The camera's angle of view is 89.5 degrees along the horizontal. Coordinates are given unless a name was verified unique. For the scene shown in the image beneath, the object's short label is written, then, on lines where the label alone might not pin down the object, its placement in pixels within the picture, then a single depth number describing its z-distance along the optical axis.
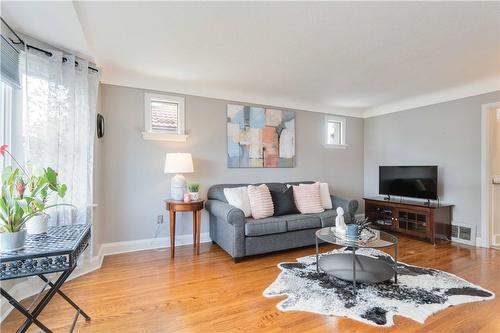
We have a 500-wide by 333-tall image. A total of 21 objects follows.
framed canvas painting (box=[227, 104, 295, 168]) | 4.00
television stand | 3.70
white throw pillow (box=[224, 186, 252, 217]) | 3.33
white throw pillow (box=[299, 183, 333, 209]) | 3.94
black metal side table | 1.29
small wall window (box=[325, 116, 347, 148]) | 4.95
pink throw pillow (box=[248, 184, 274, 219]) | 3.31
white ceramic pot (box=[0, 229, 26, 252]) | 1.35
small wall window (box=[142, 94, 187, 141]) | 3.47
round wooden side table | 3.12
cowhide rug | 1.93
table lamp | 3.21
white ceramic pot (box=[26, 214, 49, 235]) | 1.64
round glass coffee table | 2.27
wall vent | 3.66
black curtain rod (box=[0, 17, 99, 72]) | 1.98
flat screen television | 3.92
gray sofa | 2.97
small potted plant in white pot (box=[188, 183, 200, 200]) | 3.29
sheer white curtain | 2.18
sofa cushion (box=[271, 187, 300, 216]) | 3.50
